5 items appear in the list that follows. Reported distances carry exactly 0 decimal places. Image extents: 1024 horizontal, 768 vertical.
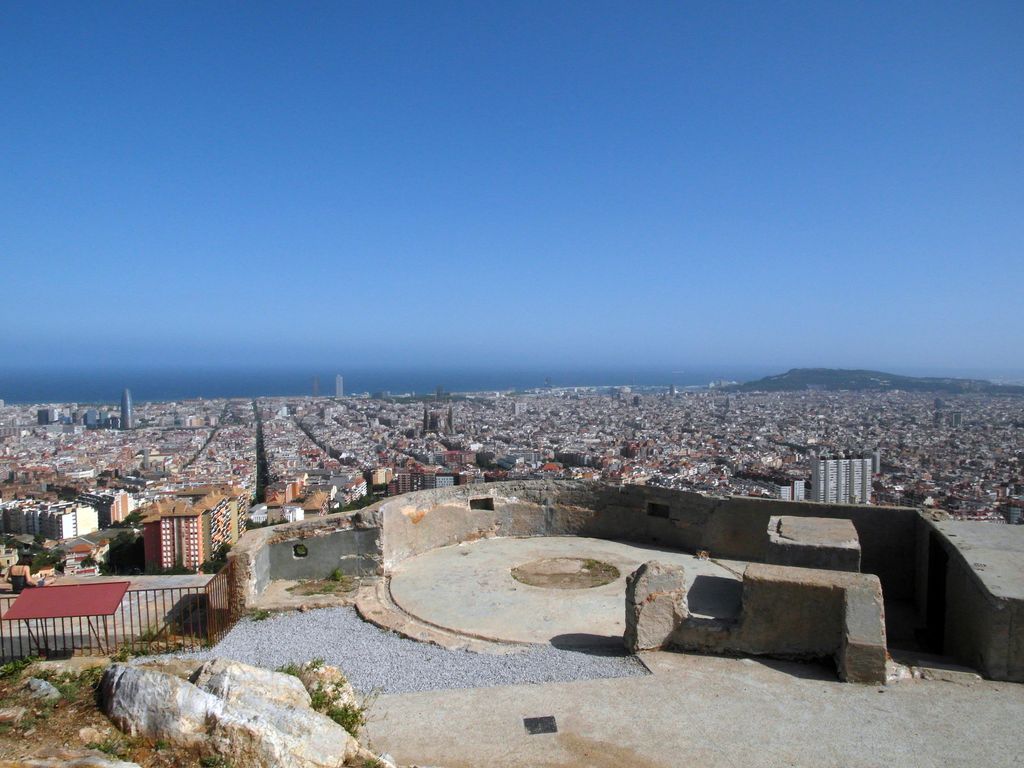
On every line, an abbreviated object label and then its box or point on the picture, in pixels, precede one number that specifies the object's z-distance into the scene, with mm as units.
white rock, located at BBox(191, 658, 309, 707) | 3697
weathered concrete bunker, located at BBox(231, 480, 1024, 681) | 5504
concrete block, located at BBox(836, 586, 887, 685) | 5086
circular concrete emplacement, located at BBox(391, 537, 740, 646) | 6652
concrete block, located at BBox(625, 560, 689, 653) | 5785
